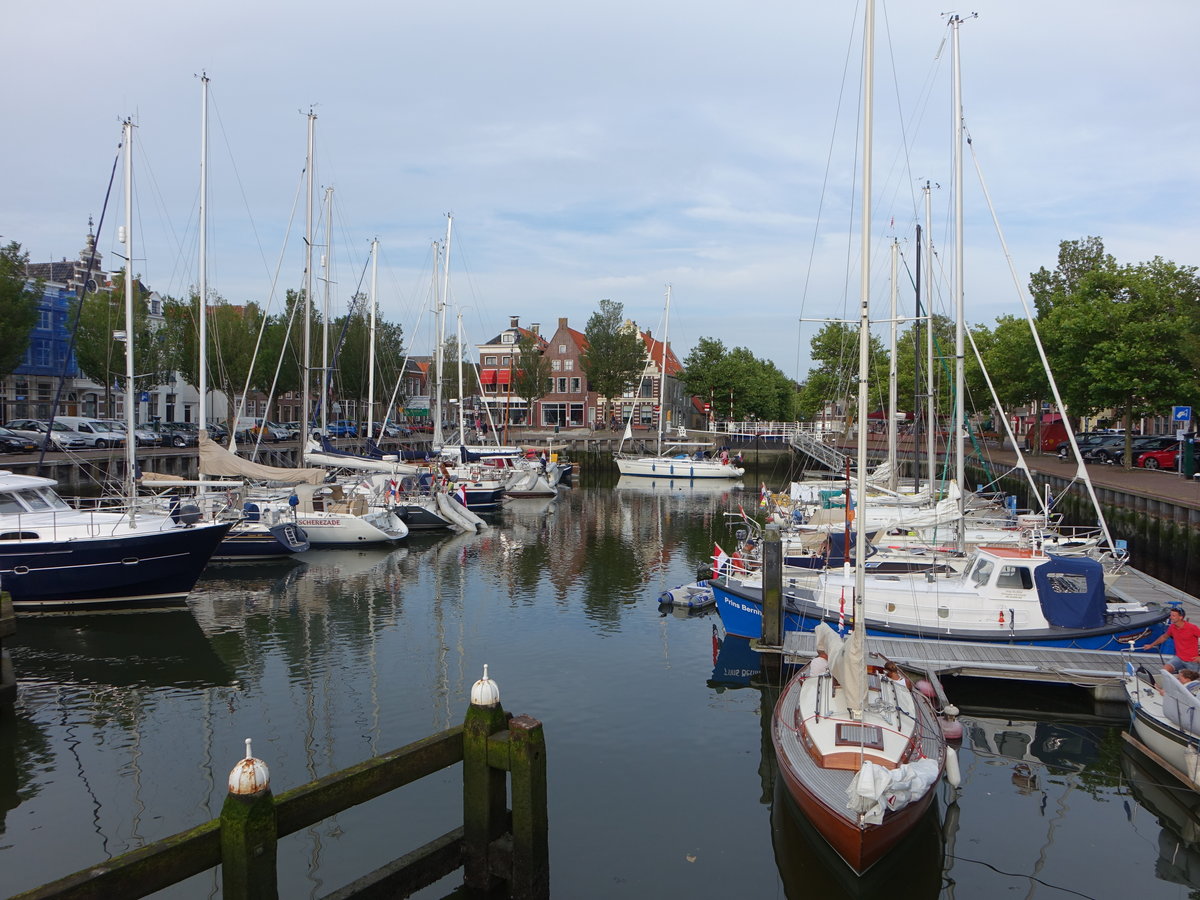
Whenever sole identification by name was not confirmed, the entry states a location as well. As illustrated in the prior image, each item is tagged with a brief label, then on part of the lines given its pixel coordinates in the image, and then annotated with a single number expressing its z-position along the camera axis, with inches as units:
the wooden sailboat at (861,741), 376.8
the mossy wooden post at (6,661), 586.2
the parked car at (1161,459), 1803.6
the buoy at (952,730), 523.2
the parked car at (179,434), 2295.3
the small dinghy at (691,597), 964.0
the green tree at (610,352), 3553.2
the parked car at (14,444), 1868.8
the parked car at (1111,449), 1996.8
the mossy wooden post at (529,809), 346.6
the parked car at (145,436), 2176.4
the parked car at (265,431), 2518.5
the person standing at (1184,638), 556.7
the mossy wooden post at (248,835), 282.5
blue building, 2600.9
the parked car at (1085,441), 2141.0
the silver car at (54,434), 1966.0
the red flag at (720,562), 893.6
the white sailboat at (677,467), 2652.6
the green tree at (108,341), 2348.3
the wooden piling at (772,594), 711.1
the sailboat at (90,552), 848.9
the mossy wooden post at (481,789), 352.2
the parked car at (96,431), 2080.1
